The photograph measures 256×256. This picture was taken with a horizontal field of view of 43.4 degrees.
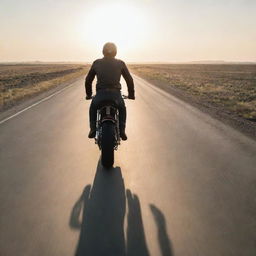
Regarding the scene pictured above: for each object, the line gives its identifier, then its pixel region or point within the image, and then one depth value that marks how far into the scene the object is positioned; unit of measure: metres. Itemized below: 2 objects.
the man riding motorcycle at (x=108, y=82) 5.95
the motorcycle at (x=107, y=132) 5.59
